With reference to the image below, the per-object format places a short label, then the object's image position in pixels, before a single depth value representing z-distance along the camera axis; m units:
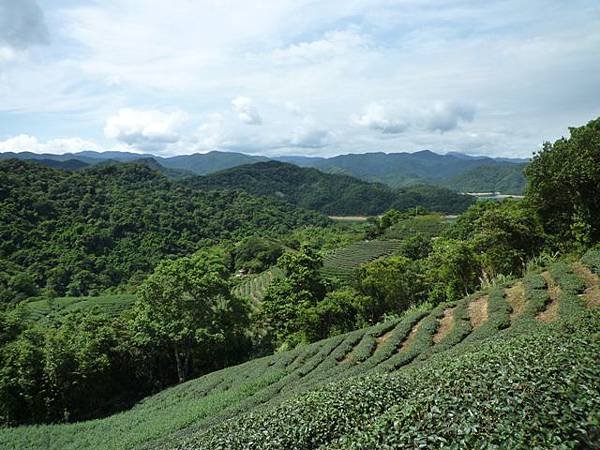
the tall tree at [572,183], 22.78
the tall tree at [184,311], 31.62
